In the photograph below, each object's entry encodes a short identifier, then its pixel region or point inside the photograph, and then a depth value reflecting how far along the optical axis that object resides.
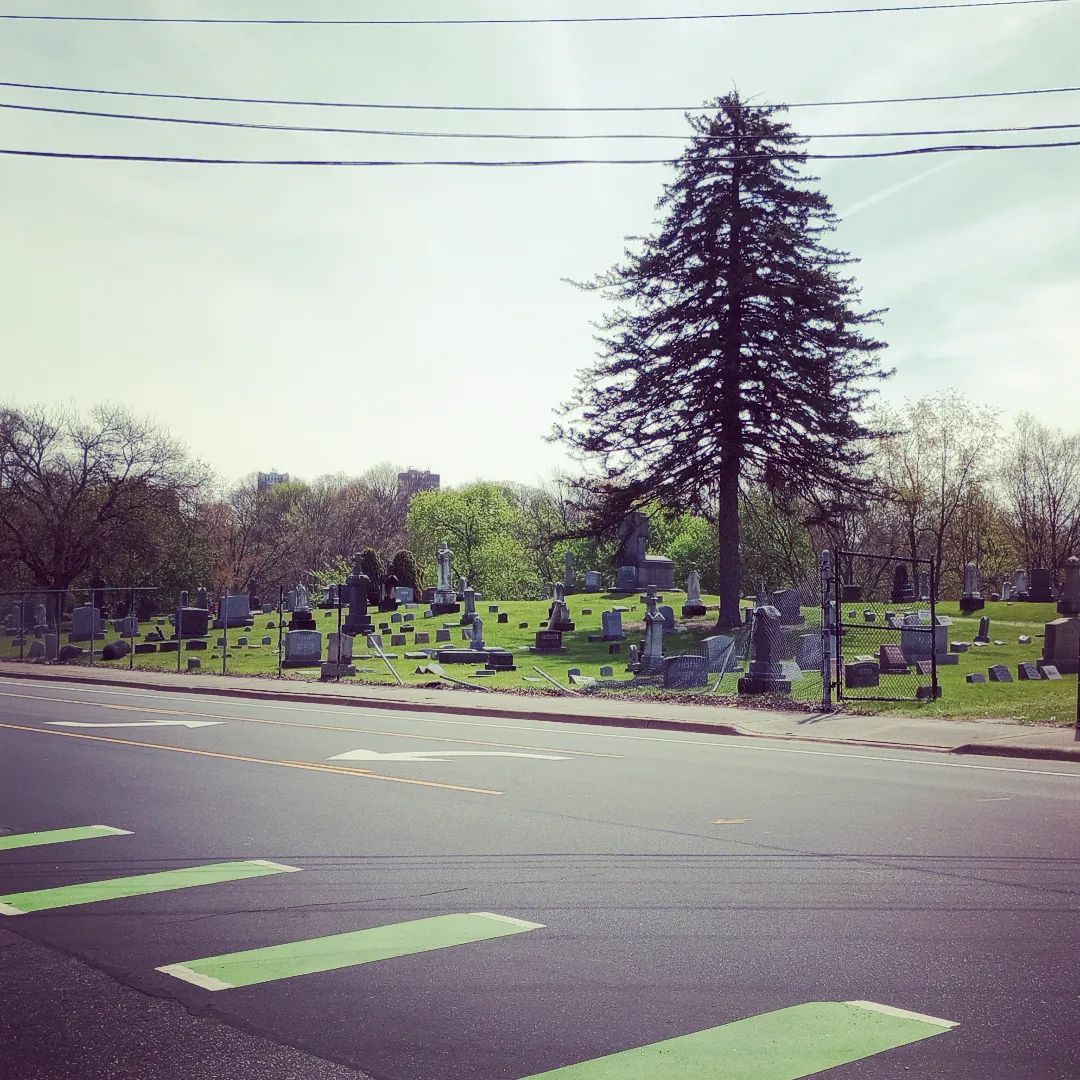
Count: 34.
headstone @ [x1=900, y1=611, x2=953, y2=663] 27.95
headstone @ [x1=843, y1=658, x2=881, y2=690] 22.64
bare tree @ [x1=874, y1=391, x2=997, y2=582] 63.81
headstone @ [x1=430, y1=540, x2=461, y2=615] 50.69
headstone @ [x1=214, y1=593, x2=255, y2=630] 49.44
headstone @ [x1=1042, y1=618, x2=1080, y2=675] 25.58
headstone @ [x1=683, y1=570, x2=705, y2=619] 43.75
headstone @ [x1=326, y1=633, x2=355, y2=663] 29.41
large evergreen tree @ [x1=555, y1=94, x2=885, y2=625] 39.00
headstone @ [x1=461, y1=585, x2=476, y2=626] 47.08
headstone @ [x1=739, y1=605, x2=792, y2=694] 22.22
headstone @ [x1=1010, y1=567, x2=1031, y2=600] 48.00
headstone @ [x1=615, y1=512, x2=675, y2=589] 54.41
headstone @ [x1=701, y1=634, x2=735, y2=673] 26.67
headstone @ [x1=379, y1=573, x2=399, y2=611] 52.25
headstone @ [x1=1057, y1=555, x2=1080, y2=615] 34.94
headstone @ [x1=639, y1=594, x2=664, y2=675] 27.89
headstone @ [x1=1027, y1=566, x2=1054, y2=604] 45.47
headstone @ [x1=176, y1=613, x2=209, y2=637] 45.03
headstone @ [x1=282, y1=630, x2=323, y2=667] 33.25
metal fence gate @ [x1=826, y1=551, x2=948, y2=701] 20.80
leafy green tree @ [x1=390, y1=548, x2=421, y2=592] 67.12
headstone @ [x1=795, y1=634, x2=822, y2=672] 27.39
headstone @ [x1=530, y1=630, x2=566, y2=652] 36.69
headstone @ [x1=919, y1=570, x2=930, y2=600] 46.22
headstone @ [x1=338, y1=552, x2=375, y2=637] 40.31
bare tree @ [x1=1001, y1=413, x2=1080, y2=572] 74.62
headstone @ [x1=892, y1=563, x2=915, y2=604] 46.31
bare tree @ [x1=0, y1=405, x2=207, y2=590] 55.16
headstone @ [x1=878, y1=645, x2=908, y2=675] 26.03
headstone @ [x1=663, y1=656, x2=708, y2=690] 24.31
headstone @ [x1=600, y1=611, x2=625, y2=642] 37.94
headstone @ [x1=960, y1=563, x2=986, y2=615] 42.53
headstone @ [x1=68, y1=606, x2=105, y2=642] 43.31
